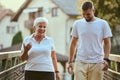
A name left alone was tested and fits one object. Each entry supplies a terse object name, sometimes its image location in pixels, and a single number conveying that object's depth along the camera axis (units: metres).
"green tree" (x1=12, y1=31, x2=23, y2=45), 44.81
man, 5.53
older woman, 5.52
